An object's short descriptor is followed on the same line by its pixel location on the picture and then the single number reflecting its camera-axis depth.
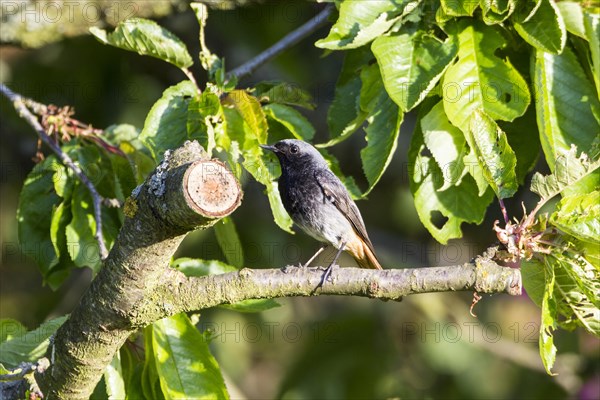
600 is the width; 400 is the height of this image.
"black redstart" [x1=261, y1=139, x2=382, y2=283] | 10.16
